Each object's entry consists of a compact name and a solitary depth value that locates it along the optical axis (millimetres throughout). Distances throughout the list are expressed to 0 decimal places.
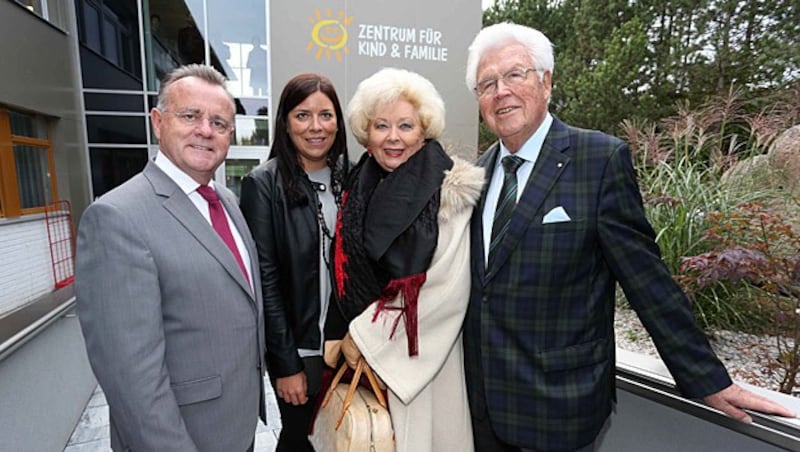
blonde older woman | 1384
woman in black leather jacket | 1660
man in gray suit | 1104
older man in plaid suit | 1304
